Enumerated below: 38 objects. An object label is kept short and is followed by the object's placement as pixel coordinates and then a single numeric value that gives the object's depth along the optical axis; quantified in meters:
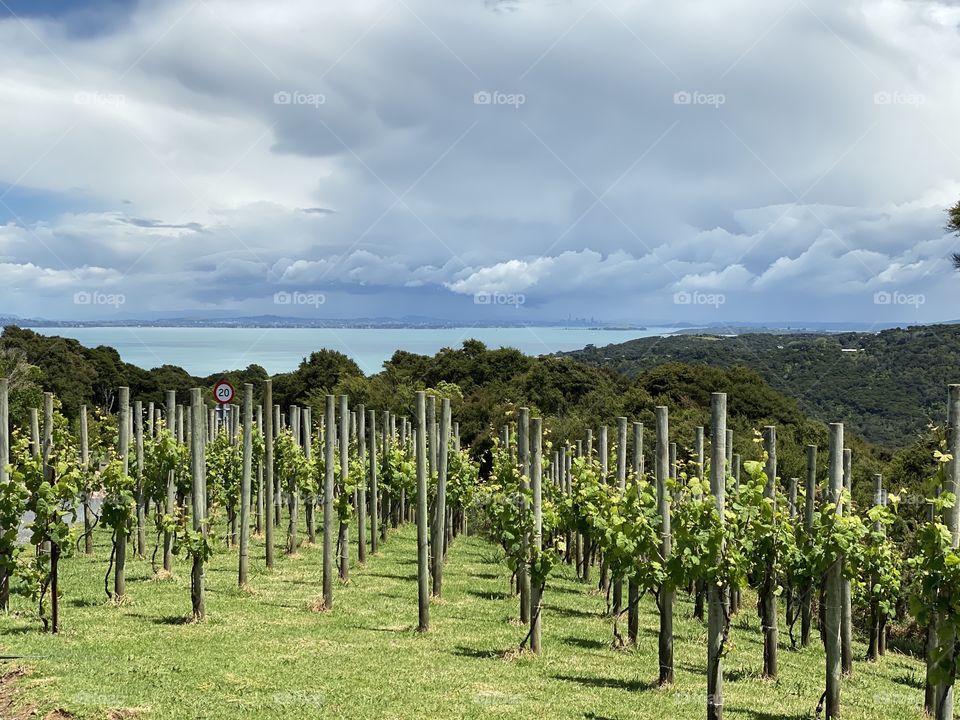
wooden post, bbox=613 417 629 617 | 13.12
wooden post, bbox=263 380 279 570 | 15.54
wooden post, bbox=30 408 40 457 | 15.93
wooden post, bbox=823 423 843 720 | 8.82
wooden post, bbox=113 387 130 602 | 13.18
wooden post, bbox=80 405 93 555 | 19.42
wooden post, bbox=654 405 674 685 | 9.92
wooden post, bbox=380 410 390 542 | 24.31
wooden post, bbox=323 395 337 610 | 14.18
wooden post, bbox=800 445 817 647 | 10.65
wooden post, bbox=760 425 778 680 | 11.15
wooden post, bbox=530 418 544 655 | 11.19
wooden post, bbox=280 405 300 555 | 20.34
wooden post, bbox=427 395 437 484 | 19.35
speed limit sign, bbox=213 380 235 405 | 28.41
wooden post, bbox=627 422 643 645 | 11.99
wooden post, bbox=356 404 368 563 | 18.78
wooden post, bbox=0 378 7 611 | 11.07
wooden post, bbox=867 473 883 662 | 14.40
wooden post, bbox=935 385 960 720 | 6.75
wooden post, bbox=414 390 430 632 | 12.51
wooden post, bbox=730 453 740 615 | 16.19
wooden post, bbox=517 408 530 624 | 11.38
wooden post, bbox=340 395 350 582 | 15.18
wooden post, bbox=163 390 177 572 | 15.52
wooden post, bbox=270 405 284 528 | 27.94
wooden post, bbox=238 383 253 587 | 14.50
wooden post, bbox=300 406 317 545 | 21.40
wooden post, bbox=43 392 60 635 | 10.91
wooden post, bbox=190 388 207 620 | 12.52
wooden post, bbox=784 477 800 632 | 15.37
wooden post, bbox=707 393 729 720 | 8.52
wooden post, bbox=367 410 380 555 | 19.23
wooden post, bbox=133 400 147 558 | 13.55
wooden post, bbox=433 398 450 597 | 13.57
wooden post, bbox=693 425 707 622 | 16.06
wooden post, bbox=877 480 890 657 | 15.52
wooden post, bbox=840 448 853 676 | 11.66
